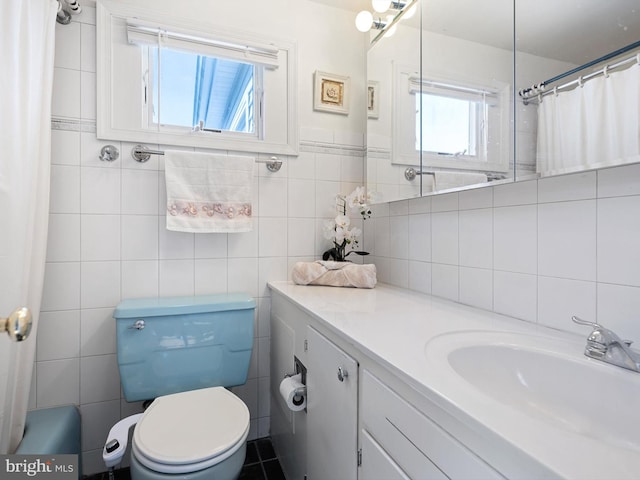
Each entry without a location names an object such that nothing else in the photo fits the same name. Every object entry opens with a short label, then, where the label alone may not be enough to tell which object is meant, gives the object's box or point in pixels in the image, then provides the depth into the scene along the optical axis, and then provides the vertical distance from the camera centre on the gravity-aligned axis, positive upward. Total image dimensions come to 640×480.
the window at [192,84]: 1.42 +0.75
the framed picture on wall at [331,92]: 1.76 +0.80
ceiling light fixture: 1.38 +1.05
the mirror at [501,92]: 0.73 +0.44
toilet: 0.94 -0.58
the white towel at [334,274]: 1.50 -0.17
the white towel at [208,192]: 1.42 +0.21
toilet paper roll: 1.14 -0.54
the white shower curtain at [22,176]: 0.93 +0.19
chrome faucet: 0.65 -0.22
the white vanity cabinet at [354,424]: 0.55 -0.40
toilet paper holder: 1.19 -0.49
